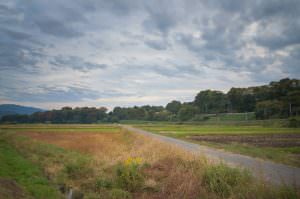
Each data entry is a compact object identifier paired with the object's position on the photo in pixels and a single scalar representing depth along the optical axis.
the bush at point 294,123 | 54.12
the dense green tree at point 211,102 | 125.19
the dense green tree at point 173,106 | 160.31
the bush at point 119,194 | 8.44
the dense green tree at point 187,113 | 121.09
